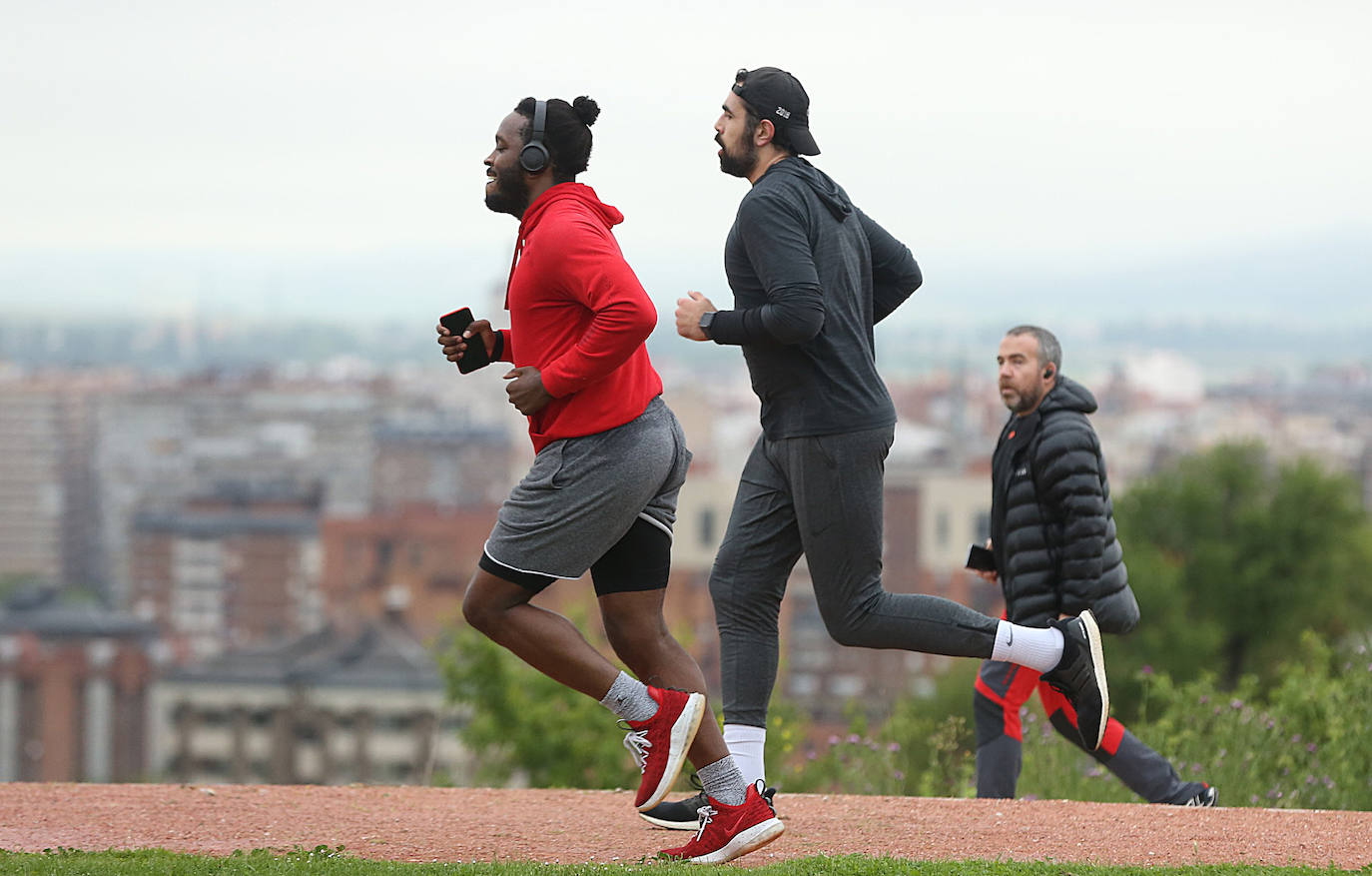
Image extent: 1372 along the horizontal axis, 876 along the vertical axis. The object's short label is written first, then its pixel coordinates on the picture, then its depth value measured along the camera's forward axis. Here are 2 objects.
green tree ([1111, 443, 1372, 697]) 57.37
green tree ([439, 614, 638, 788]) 42.78
